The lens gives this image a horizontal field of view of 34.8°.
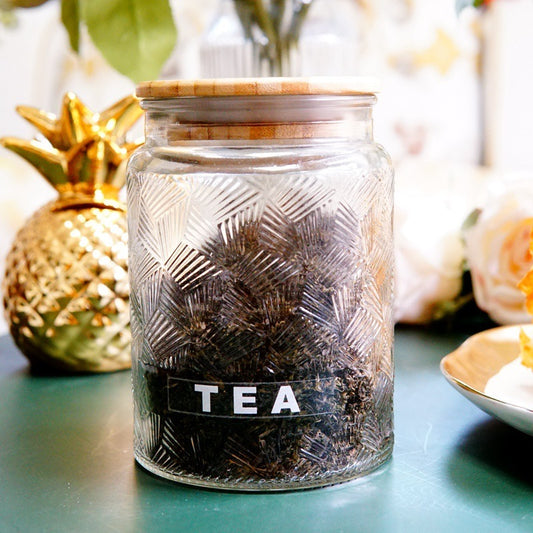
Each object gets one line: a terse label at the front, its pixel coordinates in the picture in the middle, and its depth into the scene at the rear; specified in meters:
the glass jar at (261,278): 0.45
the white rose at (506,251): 0.80
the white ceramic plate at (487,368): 0.46
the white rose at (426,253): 0.85
